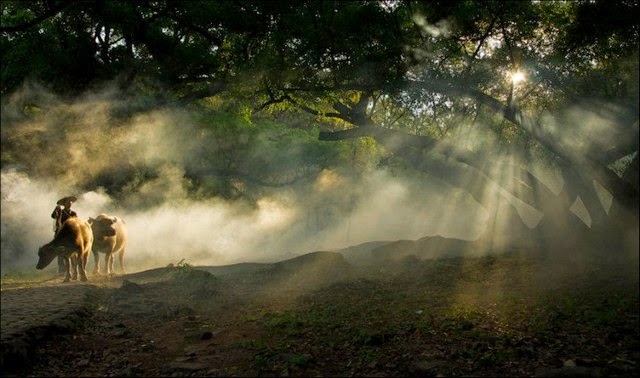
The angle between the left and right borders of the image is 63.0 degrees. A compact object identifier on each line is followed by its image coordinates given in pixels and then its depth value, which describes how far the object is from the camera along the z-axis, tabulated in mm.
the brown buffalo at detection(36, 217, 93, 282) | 12836
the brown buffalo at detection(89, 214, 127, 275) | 16641
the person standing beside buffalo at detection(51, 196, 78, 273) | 14492
